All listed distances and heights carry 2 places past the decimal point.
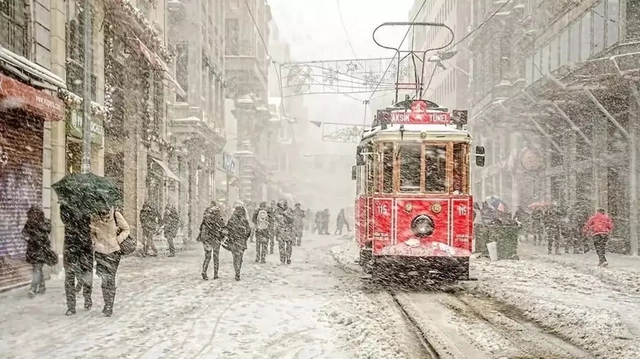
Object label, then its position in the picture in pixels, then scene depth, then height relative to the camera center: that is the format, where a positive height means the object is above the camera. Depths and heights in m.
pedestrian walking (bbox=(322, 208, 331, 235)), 48.25 -2.36
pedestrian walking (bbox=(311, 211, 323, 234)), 48.81 -2.28
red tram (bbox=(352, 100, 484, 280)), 13.35 -0.17
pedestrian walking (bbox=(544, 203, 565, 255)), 24.48 -1.30
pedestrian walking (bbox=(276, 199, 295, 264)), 19.67 -1.26
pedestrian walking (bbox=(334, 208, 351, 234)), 47.00 -2.18
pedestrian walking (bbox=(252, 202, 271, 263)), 19.23 -1.13
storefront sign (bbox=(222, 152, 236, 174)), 44.22 +1.27
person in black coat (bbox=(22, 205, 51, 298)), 12.12 -0.92
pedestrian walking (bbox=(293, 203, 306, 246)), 28.53 -1.51
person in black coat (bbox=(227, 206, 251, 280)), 15.42 -1.02
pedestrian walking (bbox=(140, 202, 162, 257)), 21.97 -1.25
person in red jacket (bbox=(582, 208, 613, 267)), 18.64 -1.11
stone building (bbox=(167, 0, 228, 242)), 31.39 +3.37
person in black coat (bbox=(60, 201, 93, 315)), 10.08 -0.84
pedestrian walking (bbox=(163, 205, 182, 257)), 22.94 -1.23
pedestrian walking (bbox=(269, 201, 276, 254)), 21.16 -1.00
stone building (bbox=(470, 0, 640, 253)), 23.61 +3.07
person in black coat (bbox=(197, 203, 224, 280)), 15.39 -0.96
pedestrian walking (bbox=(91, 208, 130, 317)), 10.01 -0.84
